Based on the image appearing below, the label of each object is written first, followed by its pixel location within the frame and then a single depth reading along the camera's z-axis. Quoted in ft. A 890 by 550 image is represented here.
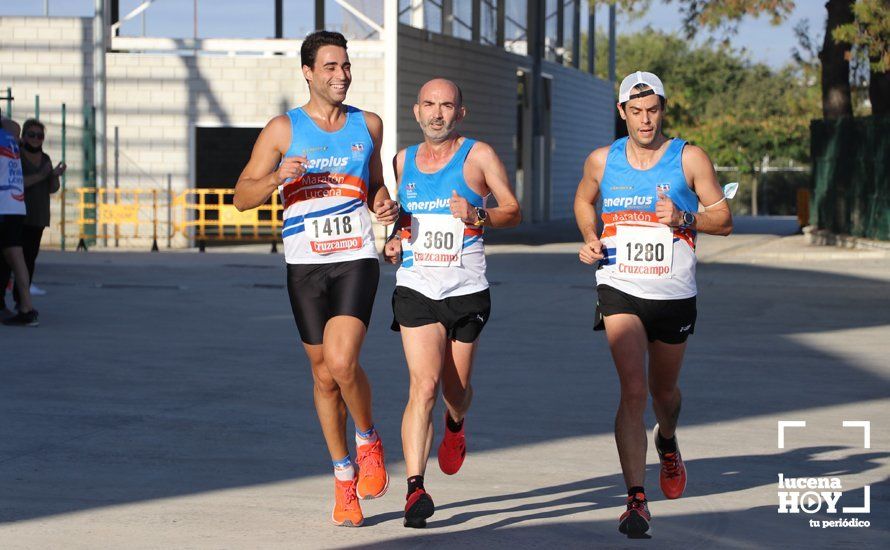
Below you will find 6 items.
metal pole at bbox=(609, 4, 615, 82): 165.03
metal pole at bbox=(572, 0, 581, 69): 161.68
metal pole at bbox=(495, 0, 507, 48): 133.90
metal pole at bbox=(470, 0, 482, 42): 126.21
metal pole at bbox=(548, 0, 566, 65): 154.61
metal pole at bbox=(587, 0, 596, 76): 167.12
